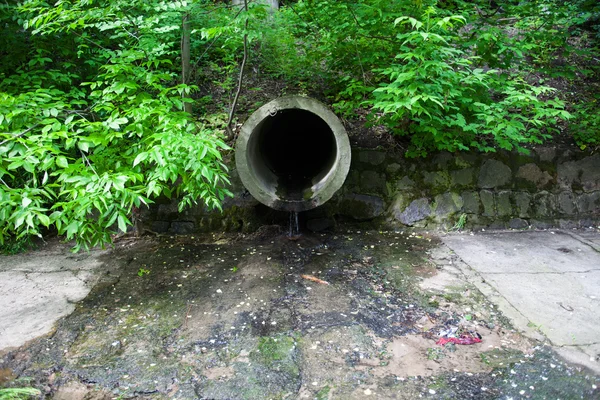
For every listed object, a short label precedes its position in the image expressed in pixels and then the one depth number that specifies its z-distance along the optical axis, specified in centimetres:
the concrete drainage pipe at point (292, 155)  374
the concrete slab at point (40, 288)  280
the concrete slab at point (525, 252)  361
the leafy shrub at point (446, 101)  353
